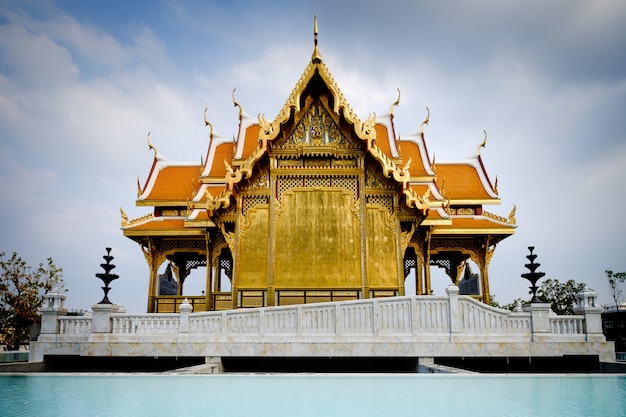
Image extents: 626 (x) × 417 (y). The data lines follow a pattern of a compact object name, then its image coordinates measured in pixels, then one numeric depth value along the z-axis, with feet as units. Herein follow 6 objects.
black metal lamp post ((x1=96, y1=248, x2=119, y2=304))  36.29
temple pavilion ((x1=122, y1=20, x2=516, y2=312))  42.24
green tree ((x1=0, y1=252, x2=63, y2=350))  66.39
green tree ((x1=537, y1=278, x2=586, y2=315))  91.15
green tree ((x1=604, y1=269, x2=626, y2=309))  96.73
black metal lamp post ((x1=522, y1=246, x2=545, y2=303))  35.68
